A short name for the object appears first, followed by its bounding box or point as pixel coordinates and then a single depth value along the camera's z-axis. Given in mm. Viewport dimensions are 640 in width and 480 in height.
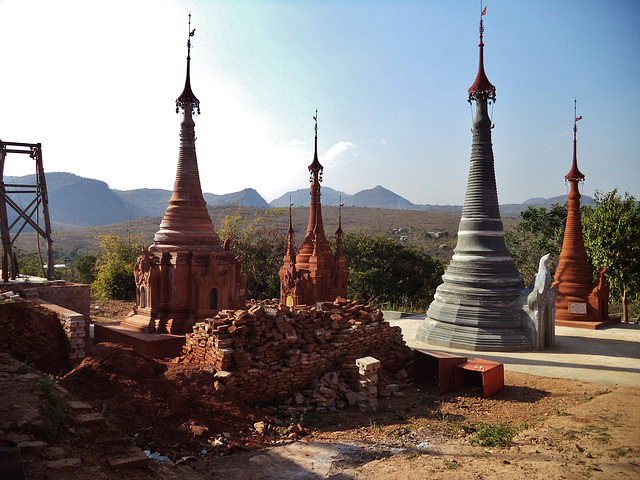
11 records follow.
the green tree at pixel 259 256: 30453
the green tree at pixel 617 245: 19094
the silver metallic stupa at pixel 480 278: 14273
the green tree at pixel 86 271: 33344
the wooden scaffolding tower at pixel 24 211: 14438
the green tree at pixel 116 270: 28266
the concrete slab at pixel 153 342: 12914
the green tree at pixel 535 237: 27875
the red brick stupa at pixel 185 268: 14000
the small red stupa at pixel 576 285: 18192
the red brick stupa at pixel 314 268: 17953
